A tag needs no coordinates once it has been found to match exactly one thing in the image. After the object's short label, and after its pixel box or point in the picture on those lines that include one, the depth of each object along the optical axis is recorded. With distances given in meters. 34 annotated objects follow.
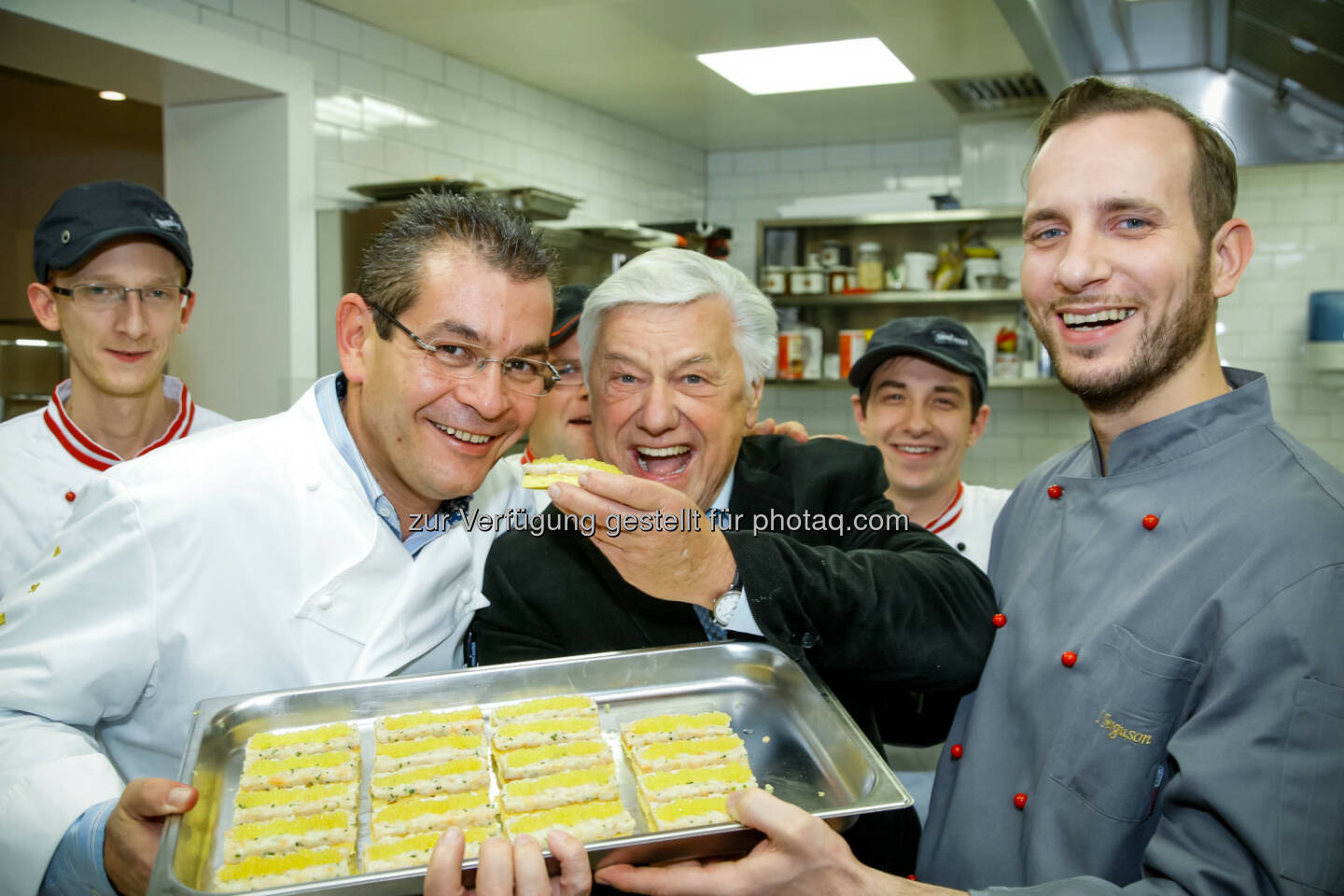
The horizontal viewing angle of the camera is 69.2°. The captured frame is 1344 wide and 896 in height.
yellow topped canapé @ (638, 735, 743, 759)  1.74
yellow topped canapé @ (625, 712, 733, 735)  1.82
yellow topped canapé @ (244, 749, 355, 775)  1.62
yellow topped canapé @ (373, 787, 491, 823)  1.55
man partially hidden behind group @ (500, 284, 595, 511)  2.82
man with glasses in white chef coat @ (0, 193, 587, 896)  1.71
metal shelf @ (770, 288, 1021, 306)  5.66
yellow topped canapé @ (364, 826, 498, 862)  1.46
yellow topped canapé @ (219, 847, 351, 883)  1.37
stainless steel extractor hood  2.79
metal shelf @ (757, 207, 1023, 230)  5.72
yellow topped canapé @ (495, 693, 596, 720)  1.83
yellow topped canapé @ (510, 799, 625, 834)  1.54
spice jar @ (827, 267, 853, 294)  6.21
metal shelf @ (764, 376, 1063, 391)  5.62
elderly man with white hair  1.76
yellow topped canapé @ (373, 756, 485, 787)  1.66
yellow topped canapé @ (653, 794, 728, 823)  1.53
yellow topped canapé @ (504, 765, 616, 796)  1.65
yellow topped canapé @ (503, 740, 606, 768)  1.71
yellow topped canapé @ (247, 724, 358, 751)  1.68
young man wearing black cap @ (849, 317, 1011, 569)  3.16
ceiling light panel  4.96
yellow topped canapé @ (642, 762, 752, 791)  1.65
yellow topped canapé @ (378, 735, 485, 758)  1.71
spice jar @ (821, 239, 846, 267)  6.22
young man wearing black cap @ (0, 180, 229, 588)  2.64
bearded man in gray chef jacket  1.27
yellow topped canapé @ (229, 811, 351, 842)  1.47
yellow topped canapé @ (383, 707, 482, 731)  1.76
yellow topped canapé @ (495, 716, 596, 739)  1.77
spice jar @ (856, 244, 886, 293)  6.11
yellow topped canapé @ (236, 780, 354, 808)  1.56
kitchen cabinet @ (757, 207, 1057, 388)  5.81
